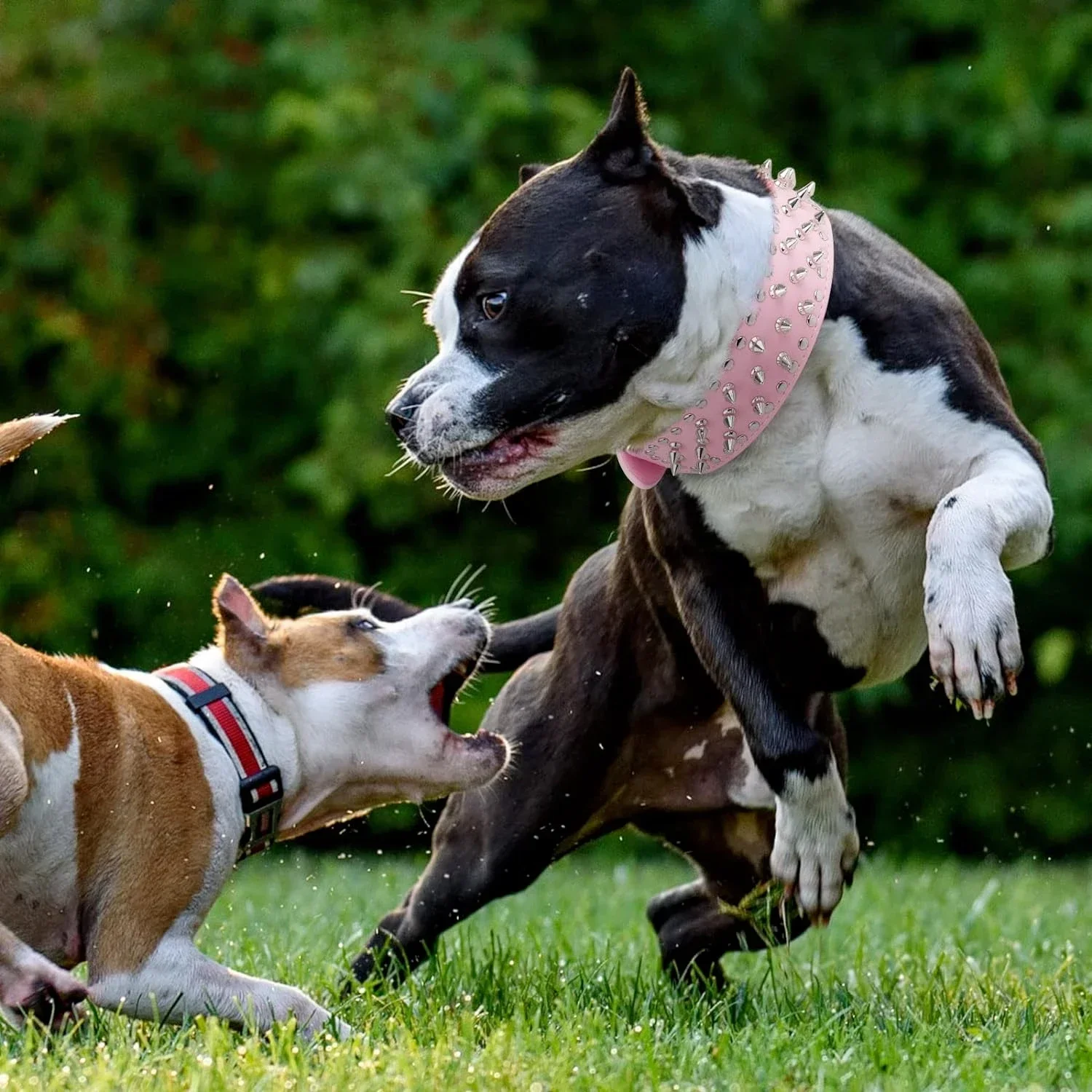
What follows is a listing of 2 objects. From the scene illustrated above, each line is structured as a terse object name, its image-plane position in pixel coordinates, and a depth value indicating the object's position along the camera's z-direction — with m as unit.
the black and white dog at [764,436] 7.71
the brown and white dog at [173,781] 7.53
